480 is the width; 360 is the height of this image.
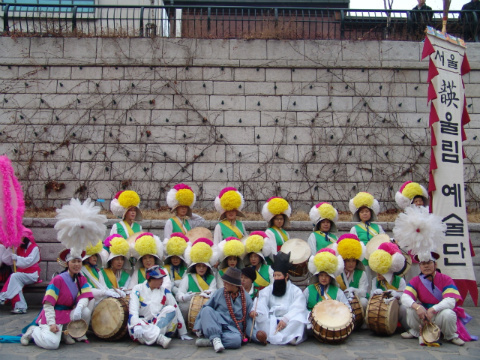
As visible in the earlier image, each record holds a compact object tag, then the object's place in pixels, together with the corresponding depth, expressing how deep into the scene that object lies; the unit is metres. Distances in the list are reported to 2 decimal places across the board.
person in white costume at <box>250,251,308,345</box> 6.59
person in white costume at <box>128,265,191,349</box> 6.37
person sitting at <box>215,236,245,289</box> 7.31
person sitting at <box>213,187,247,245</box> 8.26
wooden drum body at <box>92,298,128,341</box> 6.48
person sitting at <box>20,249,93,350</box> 6.16
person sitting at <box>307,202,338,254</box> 8.21
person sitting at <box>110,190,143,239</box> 8.35
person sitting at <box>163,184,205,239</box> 8.52
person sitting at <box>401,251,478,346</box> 6.41
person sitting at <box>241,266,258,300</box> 7.05
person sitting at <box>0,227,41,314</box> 8.10
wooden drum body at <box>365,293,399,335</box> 6.68
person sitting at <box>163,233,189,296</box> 7.48
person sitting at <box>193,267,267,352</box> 6.29
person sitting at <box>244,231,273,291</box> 7.48
